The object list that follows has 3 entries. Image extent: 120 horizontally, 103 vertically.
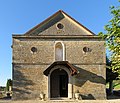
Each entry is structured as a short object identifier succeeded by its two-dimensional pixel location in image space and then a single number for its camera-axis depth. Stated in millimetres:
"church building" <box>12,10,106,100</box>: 10847
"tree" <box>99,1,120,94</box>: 4200
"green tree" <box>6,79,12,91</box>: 18684
